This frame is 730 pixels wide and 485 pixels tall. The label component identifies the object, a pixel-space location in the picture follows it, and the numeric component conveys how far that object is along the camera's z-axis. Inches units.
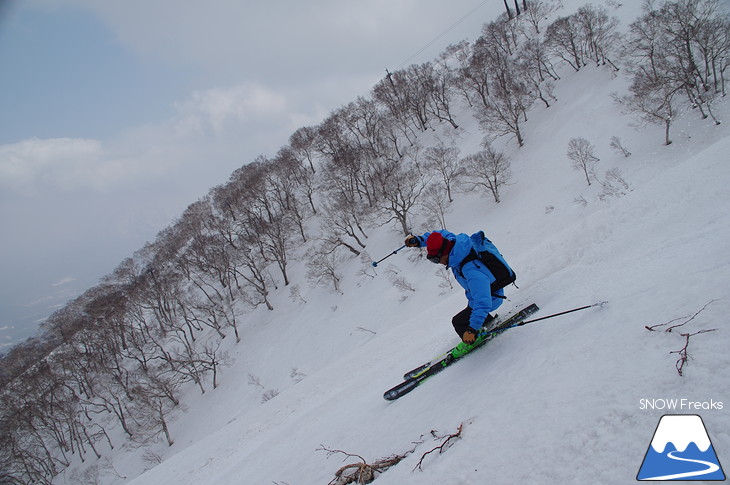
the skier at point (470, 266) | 191.9
